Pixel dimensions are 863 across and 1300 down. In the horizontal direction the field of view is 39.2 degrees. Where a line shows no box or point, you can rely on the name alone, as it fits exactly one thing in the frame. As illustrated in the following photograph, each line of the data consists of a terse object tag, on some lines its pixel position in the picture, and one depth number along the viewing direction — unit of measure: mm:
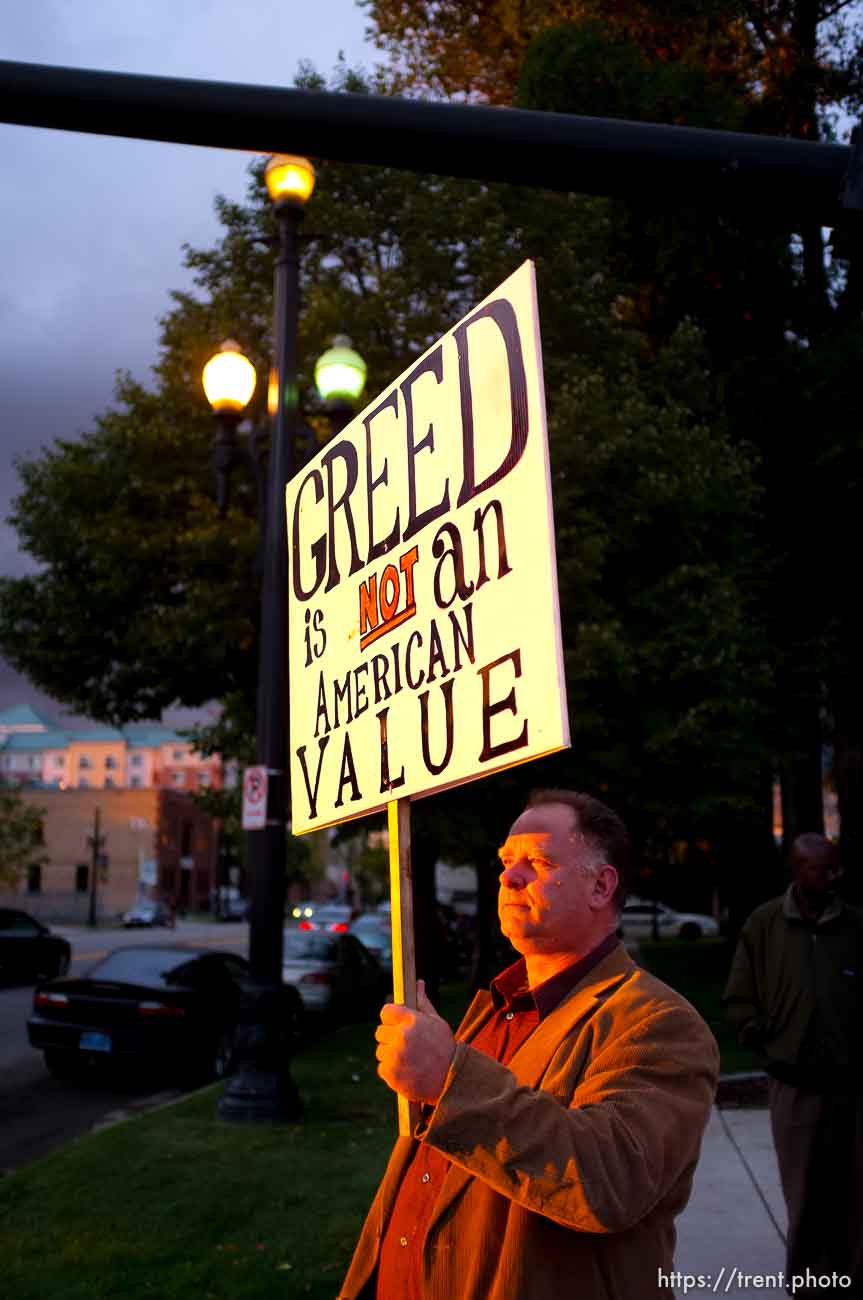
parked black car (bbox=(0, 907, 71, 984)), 23703
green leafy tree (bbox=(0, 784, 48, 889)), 56031
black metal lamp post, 9570
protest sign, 2361
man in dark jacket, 5121
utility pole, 71750
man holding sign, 1988
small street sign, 9688
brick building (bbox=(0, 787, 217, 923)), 89562
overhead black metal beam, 3379
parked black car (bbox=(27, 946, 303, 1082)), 12703
